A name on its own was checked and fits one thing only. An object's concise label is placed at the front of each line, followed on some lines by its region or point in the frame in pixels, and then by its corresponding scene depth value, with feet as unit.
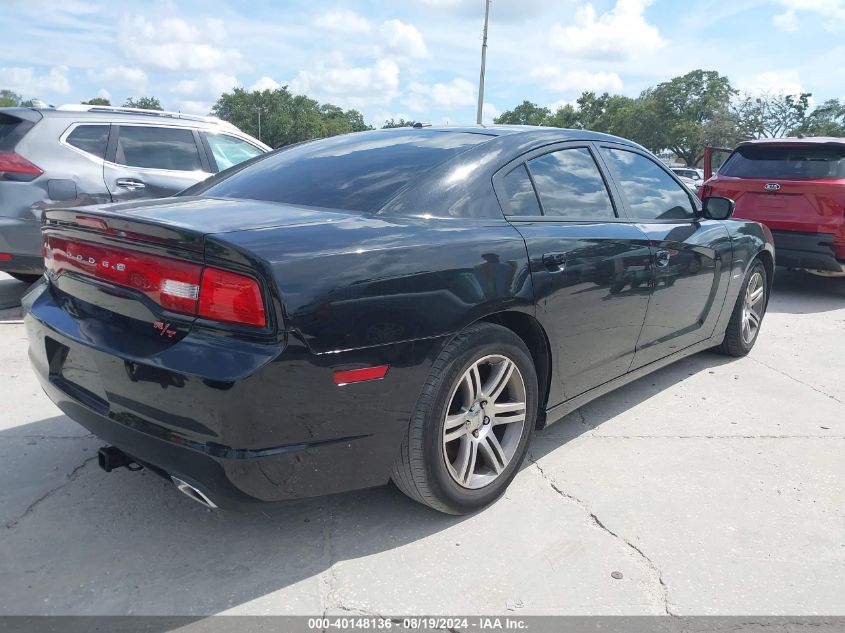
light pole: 76.41
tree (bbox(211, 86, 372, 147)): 269.85
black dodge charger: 6.45
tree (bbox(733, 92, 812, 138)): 175.32
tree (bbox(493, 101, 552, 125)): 274.57
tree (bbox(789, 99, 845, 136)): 177.47
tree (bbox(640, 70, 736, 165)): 201.77
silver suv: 17.25
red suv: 22.22
